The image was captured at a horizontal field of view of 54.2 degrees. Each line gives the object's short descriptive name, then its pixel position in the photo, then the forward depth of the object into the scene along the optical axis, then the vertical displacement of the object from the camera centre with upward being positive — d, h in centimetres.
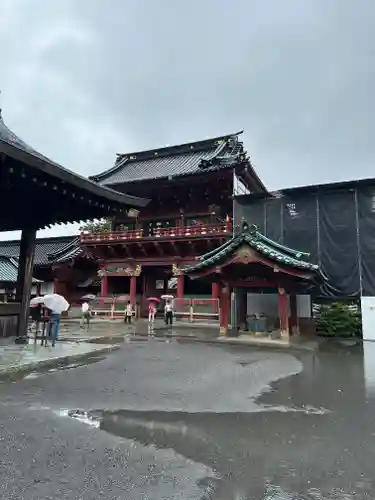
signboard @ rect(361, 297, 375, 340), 1554 -33
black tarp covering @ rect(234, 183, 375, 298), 1645 +377
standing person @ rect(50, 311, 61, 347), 1021 -59
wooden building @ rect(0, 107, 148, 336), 754 +258
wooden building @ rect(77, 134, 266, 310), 2372 +598
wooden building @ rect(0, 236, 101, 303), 2856 +243
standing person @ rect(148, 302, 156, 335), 1853 -48
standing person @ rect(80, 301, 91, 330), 1824 -38
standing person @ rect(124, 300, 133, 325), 2153 -56
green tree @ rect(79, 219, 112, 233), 3402 +762
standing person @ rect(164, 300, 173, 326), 1966 -47
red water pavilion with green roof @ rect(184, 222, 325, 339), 1302 +138
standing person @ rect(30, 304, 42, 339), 1048 -31
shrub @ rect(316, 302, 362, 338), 1600 -56
